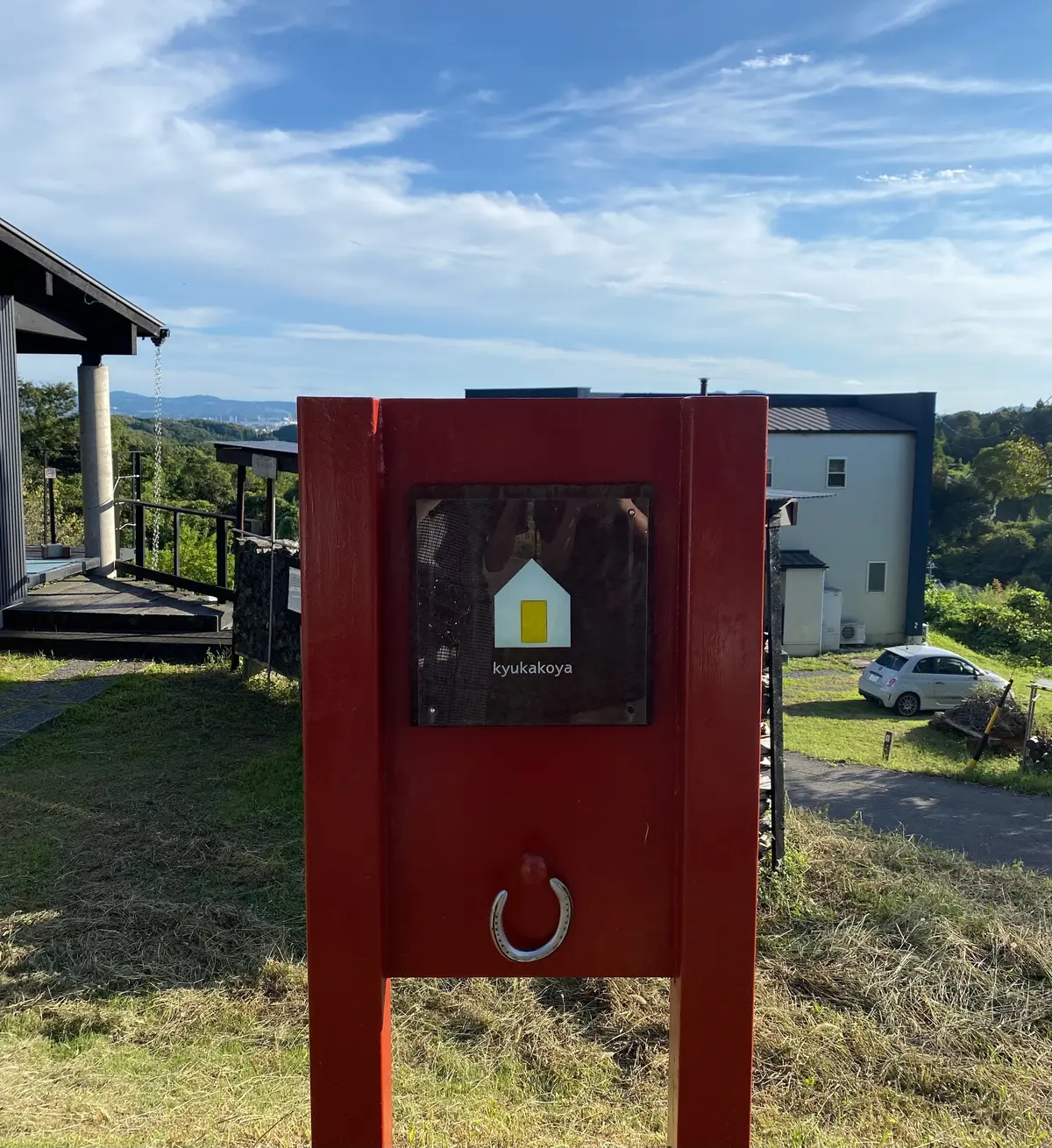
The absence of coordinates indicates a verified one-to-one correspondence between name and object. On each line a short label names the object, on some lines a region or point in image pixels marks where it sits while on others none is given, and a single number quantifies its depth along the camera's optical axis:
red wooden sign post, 1.65
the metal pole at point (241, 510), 9.95
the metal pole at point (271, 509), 9.43
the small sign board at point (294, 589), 8.52
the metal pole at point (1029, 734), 12.48
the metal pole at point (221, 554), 11.44
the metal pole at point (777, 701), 5.76
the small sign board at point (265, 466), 8.66
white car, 17.53
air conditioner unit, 26.36
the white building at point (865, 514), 25.73
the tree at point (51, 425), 31.23
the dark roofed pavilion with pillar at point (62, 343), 10.90
